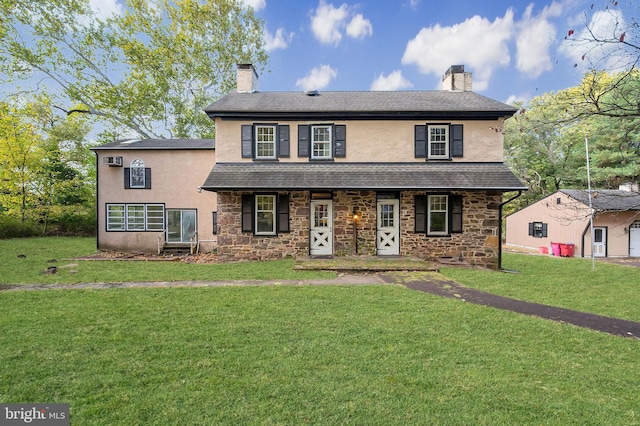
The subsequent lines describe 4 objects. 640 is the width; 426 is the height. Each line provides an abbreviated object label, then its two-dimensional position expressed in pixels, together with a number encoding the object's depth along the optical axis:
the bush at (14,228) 18.56
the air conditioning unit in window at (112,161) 14.53
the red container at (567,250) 18.83
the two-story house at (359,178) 11.77
